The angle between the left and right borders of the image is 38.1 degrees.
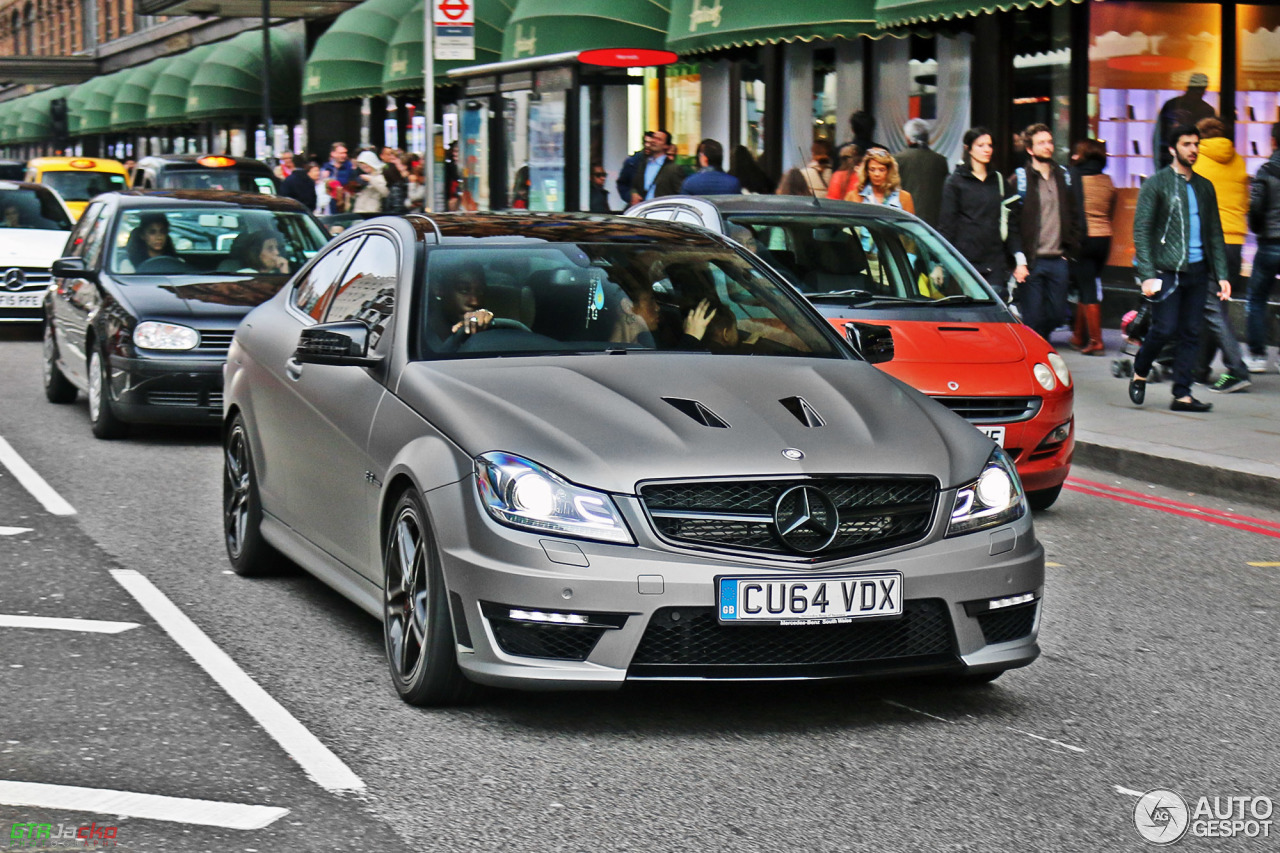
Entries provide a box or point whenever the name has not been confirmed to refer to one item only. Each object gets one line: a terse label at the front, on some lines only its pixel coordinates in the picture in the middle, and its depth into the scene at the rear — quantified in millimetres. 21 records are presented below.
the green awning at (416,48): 30281
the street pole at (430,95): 19016
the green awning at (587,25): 24109
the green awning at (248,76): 46219
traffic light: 54031
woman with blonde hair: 13758
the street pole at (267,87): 40719
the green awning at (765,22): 19516
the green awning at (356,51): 34938
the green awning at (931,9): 16203
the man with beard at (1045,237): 15133
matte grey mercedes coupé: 4852
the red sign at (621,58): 20891
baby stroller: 13484
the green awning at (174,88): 50406
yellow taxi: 27031
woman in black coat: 14094
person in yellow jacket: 16062
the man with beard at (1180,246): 11992
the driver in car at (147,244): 12516
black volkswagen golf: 11391
